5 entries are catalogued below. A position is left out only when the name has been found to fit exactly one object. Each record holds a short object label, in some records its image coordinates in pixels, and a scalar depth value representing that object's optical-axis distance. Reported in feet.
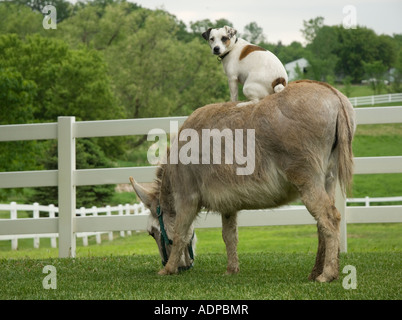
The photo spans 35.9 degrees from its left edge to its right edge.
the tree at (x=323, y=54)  108.27
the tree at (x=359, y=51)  118.73
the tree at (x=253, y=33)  111.75
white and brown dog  16.60
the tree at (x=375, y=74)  116.26
